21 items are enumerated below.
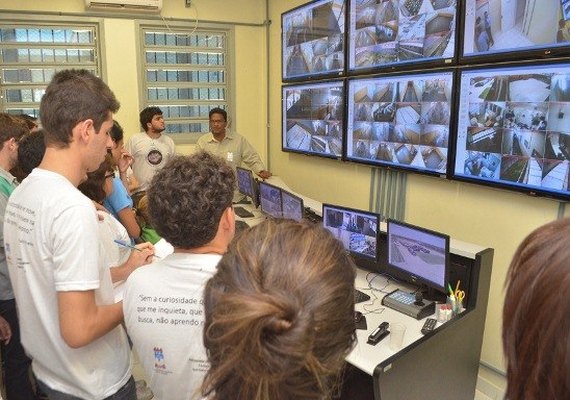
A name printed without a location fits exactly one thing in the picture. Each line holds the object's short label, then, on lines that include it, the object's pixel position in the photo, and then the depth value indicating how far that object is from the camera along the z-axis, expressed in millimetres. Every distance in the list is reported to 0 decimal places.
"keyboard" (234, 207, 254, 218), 3562
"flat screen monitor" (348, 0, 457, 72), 2488
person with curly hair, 945
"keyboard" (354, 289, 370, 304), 2123
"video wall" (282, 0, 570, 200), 2023
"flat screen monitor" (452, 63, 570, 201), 1980
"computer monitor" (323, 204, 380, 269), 2236
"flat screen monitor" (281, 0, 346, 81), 3373
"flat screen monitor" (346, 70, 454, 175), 2564
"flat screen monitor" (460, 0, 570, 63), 1947
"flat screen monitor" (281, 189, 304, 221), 2785
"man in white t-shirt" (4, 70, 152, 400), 988
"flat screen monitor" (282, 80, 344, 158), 3479
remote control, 1827
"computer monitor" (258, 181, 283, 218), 3158
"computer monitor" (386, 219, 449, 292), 1887
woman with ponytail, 533
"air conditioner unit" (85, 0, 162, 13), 3887
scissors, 1990
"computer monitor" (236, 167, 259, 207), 3816
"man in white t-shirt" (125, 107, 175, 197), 4012
